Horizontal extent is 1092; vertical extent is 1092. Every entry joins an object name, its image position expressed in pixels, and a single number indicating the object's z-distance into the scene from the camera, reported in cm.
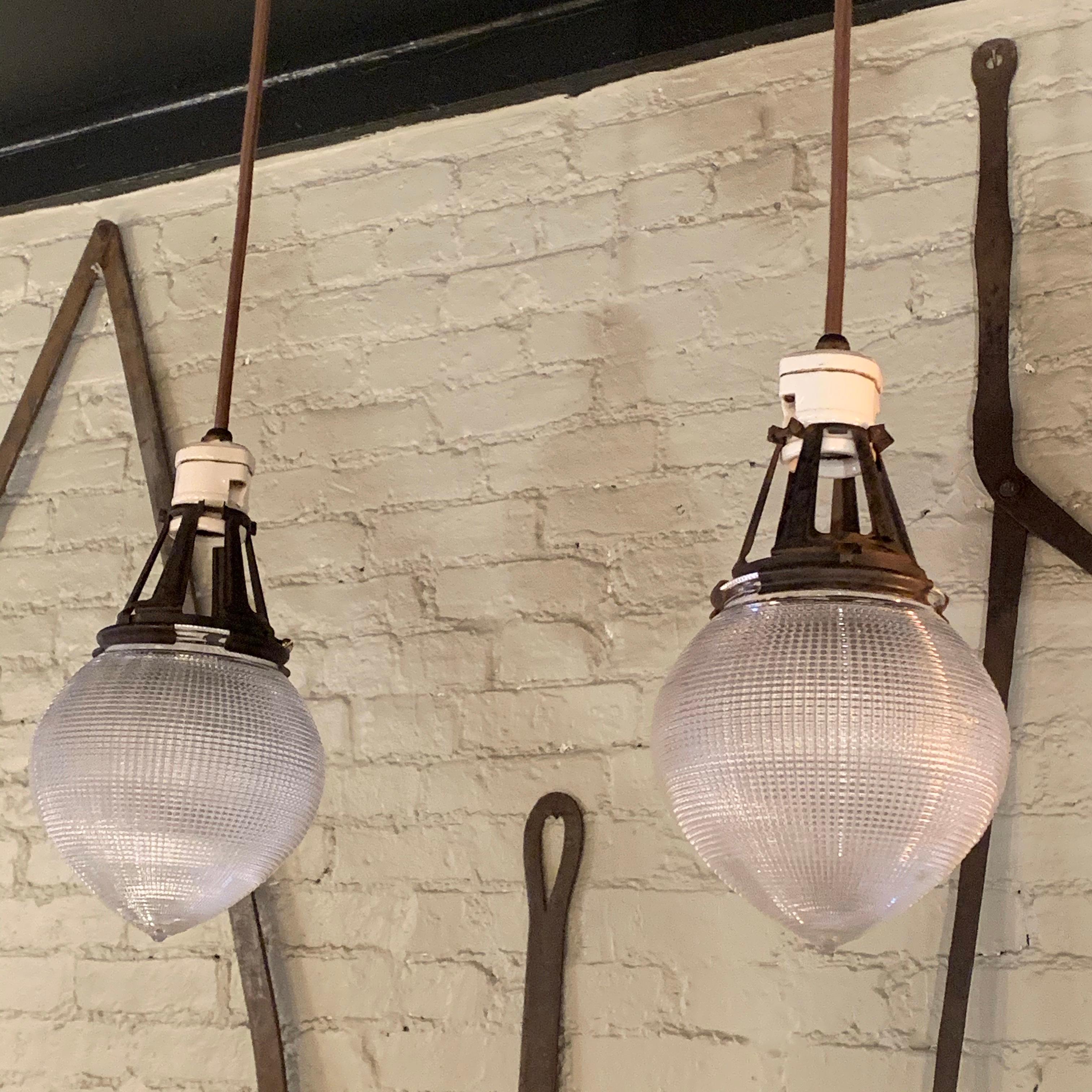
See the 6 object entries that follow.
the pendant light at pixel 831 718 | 74
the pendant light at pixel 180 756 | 89
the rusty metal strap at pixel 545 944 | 122
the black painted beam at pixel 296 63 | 145
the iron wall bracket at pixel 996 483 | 111
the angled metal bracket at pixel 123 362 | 155
